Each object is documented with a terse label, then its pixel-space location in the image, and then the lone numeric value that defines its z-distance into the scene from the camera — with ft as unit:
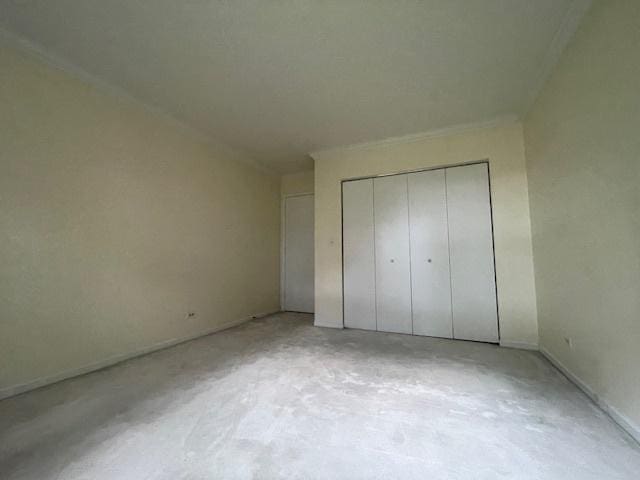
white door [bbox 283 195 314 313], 16.35
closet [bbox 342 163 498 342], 10.39
